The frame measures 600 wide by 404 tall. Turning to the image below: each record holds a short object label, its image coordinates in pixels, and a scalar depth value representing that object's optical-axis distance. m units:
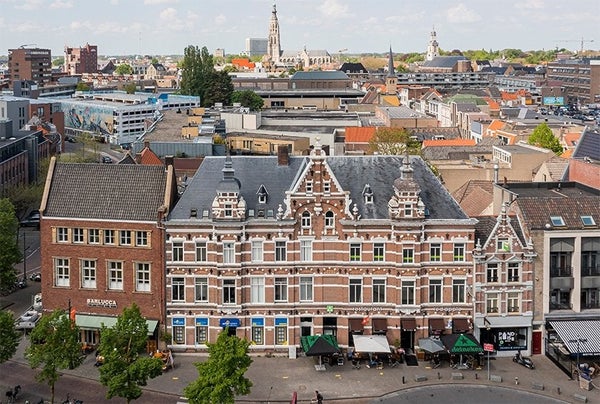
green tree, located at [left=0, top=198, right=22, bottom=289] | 78.50
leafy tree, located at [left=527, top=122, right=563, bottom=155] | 144.69
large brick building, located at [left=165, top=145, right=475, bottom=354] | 67.81
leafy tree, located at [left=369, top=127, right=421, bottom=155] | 140.62
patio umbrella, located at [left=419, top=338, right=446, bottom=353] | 65.31
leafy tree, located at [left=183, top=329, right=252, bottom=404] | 51.62
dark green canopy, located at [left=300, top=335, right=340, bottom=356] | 64.82
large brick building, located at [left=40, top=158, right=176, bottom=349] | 69.06
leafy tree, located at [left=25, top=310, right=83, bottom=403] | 56.03
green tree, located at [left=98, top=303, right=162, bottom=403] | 54.16
